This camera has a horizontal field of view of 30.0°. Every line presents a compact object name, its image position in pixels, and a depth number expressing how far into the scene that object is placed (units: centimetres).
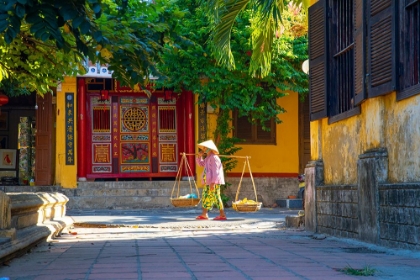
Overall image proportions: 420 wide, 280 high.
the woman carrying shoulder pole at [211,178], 1669
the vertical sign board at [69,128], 2375
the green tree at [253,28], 1194
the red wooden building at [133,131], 2434
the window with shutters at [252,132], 2473
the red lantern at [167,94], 2435
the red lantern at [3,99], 2364
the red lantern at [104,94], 2422
